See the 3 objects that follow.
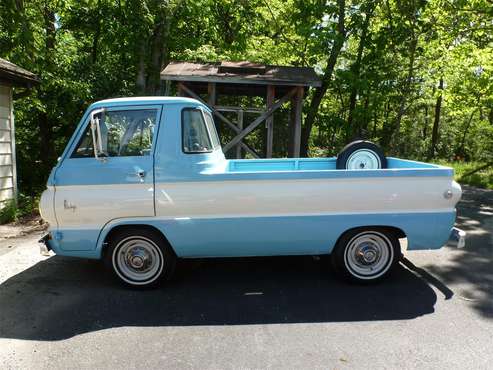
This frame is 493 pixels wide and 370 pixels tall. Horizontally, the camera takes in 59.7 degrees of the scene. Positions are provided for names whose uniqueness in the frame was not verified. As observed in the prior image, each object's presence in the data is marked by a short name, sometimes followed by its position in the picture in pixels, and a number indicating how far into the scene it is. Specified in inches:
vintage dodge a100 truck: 177.2
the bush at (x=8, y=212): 328.8
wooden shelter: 338.6
